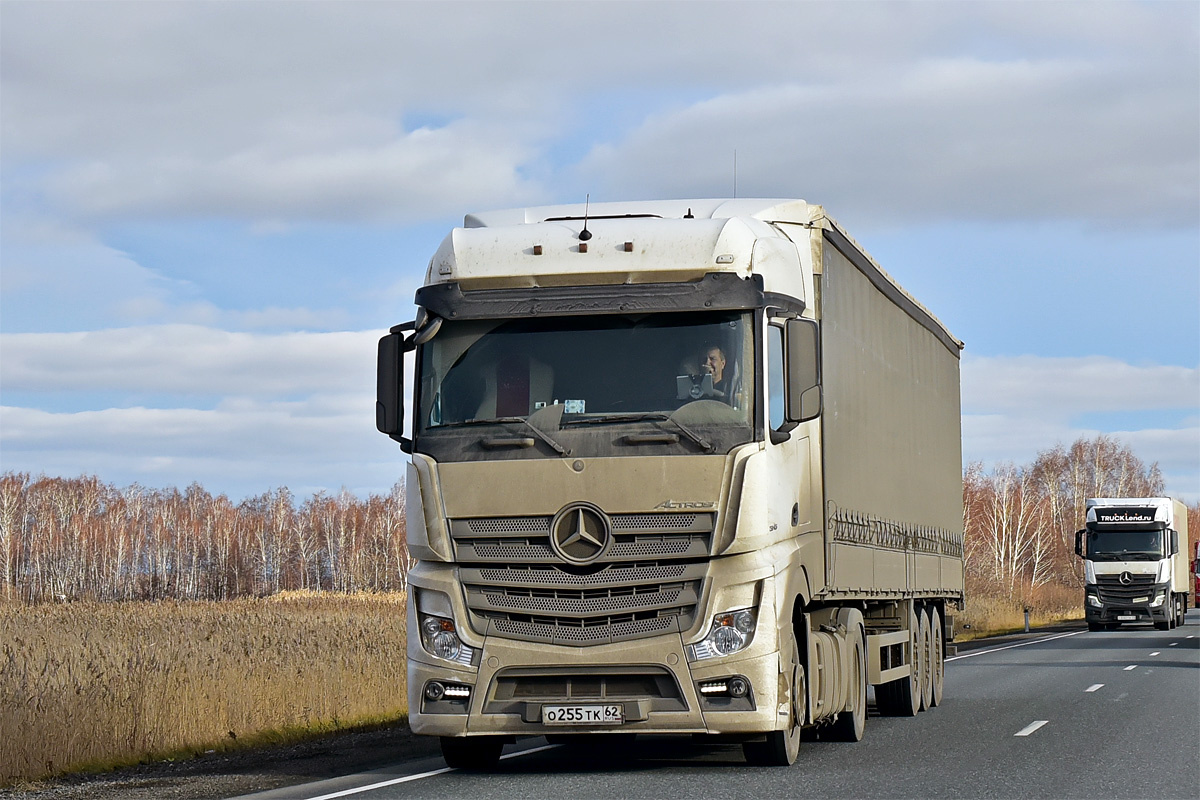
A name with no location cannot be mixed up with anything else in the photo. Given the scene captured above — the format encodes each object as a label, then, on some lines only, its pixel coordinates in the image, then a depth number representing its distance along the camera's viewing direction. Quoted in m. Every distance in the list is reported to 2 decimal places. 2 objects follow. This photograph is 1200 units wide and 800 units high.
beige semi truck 19.77
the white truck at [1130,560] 88.50
